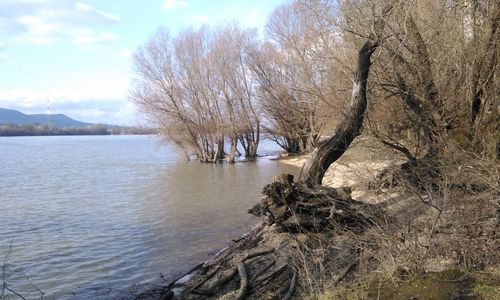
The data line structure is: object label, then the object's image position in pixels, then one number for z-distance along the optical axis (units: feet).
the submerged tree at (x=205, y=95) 143.54
